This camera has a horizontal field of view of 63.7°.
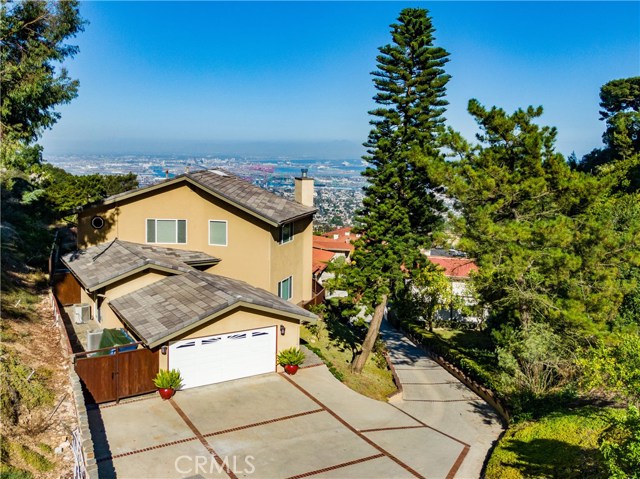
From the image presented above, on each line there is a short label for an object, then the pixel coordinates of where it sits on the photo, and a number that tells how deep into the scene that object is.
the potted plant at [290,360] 17.59
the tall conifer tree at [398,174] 24.23
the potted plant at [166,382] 14.88
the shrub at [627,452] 8.15
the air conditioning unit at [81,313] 20.08
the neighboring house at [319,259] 34.78
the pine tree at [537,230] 18.27
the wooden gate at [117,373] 13.88
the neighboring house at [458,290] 36.78
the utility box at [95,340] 16.14
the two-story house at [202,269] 16.12
